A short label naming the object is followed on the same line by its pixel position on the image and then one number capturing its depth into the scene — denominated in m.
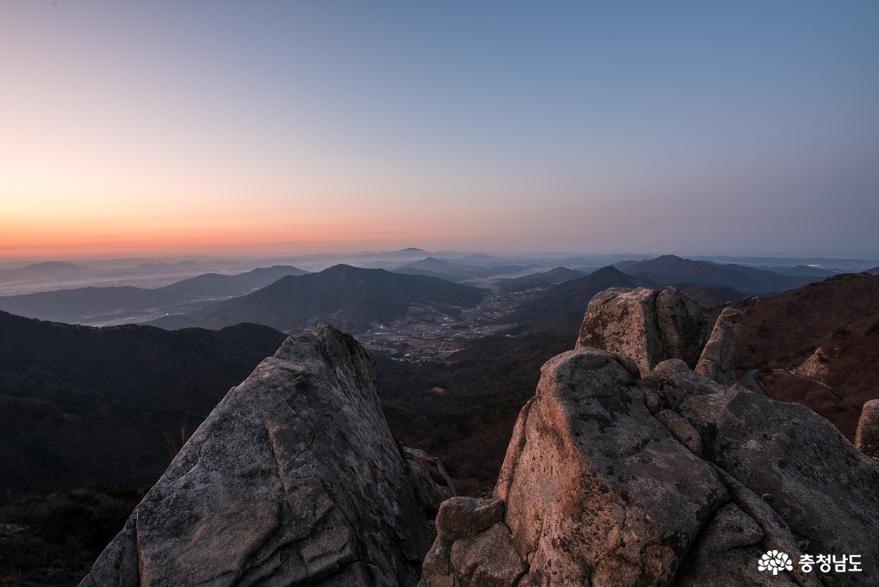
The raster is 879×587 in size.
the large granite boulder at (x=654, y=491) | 8.48
